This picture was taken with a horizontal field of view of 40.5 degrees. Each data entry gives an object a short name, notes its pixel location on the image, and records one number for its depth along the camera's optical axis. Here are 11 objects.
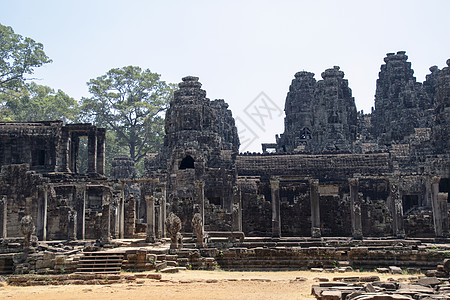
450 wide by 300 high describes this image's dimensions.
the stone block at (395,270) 21.53
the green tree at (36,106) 57.20
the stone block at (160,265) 21.81
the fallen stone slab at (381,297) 13.20
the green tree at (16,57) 56.59
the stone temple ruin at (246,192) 24.17
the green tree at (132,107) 60.54
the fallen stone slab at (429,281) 16.19
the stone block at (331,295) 14.40
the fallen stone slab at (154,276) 19.96
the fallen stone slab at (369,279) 18.64
